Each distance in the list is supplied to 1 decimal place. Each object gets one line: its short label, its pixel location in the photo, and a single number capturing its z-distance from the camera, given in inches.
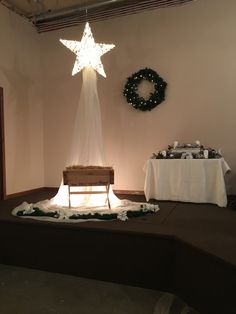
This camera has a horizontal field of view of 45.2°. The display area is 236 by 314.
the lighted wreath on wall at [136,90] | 203.2
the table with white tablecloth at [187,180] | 164.9
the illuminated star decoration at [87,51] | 159.9
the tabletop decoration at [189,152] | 173.6
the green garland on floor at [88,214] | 129.9
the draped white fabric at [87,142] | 165.8
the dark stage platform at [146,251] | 84.7
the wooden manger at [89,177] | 153.6
